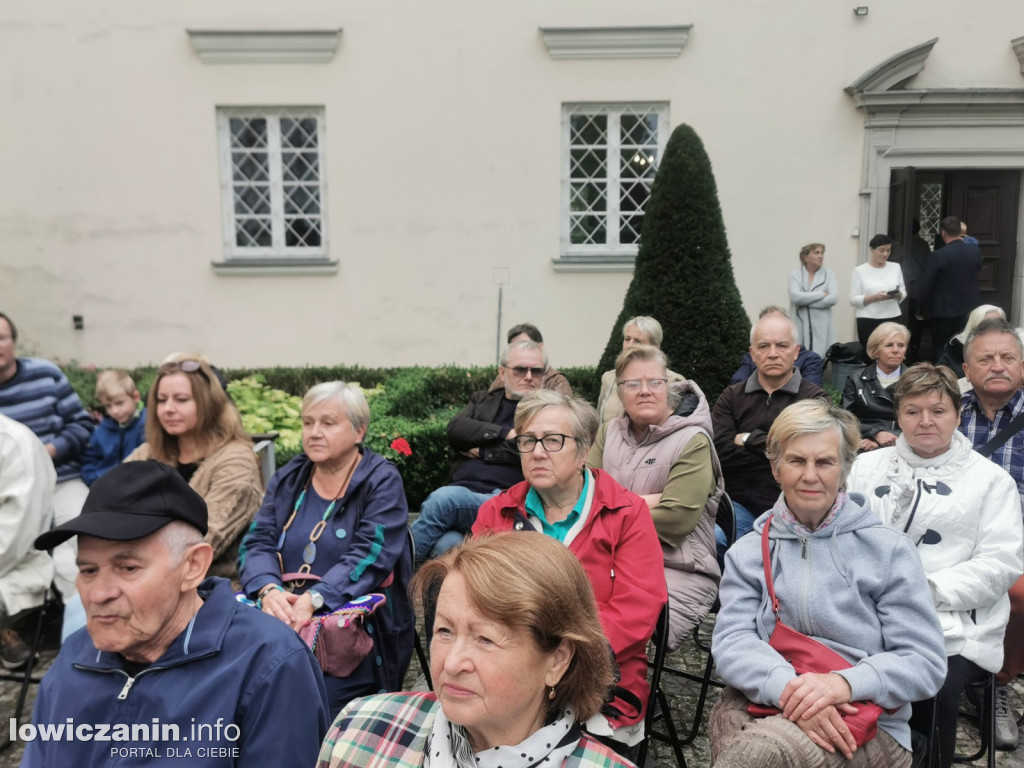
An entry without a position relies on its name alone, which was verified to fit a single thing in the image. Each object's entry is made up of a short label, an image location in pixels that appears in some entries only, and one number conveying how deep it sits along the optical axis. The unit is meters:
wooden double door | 10.39
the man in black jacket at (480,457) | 4.00
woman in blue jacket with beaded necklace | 3.02
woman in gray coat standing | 9.45
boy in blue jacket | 4.68
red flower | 5.59
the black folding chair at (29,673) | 3.39
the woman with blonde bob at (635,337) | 5.04
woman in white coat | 2.82
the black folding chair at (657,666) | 2.74
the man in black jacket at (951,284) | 8.95
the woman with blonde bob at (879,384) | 4.71
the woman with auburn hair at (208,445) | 3.51
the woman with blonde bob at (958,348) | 5.13
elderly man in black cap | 1.84
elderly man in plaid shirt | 3.42
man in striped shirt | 4.57
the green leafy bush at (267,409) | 7.15
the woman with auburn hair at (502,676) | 1.65
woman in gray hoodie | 2.26
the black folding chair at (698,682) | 3.06
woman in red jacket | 2.64
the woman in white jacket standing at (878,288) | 9.16
